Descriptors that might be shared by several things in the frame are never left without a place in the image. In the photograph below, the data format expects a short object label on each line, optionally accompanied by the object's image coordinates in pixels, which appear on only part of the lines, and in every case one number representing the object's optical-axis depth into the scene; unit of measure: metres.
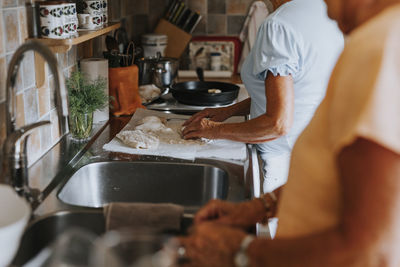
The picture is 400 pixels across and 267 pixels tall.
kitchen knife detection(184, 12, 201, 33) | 3.43
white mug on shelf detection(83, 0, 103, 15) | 1.76
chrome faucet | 1.04
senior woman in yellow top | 0.63
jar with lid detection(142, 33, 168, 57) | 3.16
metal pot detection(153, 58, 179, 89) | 2.50
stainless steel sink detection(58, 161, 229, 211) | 1.49
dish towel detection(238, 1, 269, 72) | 3.31
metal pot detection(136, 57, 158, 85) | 2.51
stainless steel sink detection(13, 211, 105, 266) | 1.07
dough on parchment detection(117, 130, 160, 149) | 1.60
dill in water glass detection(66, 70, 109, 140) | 1.63
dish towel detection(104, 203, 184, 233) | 1.06
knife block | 3.40
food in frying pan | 2.33
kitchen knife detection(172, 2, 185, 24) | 3.43
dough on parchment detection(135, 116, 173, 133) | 1.77
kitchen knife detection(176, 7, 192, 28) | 3.43
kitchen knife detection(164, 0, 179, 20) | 3.45
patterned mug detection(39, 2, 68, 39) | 1.35
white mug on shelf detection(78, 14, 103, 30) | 1.68
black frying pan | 2.21
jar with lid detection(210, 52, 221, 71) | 3.28
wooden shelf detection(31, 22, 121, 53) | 1.34
